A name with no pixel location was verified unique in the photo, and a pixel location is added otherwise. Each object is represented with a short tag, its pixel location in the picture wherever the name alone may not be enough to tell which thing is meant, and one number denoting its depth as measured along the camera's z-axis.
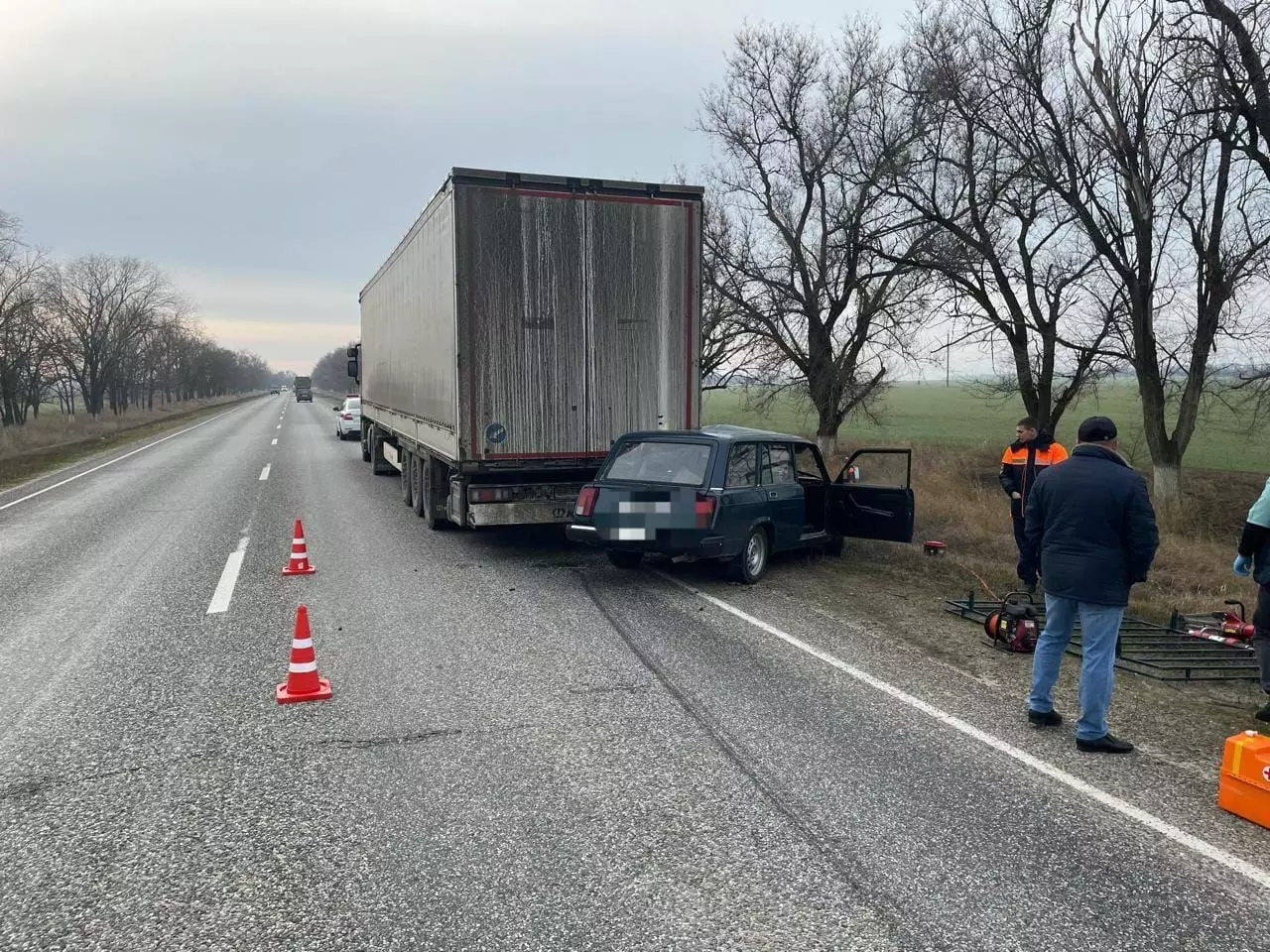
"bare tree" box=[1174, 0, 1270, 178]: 12.63
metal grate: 6.06
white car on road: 31.74
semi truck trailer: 9.12
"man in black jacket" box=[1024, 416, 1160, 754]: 4.58
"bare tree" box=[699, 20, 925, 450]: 21.81
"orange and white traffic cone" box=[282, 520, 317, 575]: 8.96
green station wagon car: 8.07
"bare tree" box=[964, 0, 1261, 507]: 14.53
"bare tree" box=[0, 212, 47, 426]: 40.56
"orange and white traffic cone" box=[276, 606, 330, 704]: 5.29
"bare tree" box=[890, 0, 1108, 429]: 17.23
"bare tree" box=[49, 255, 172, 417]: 57.56
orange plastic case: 3.79
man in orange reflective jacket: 8.23
